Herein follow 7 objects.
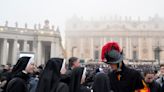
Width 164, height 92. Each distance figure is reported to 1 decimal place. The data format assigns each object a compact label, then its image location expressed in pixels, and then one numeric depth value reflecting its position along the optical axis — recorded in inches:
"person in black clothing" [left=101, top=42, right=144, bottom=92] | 165.3
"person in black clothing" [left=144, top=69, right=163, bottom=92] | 242.2
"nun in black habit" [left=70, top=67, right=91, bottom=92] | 189.0
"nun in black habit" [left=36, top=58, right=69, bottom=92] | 163.0
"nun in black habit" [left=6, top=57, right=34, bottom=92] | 196.9
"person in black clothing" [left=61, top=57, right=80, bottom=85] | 287.0
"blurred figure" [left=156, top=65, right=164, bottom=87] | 285.1
